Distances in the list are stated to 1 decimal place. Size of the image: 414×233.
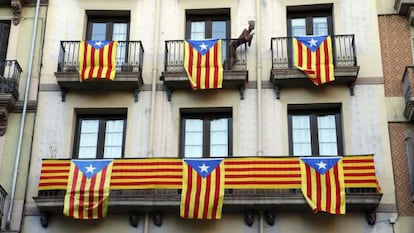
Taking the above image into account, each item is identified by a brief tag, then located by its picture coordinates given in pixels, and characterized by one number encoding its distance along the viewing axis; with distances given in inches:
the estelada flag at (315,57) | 799.7
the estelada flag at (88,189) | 742.5
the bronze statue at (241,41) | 829.8
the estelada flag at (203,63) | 810.2
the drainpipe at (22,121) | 768.3
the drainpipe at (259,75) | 790.5
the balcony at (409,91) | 761.0
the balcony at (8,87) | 815.0
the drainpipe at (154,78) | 799.7
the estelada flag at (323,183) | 722.8
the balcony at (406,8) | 826.2
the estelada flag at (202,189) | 733.9
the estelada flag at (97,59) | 818.8
